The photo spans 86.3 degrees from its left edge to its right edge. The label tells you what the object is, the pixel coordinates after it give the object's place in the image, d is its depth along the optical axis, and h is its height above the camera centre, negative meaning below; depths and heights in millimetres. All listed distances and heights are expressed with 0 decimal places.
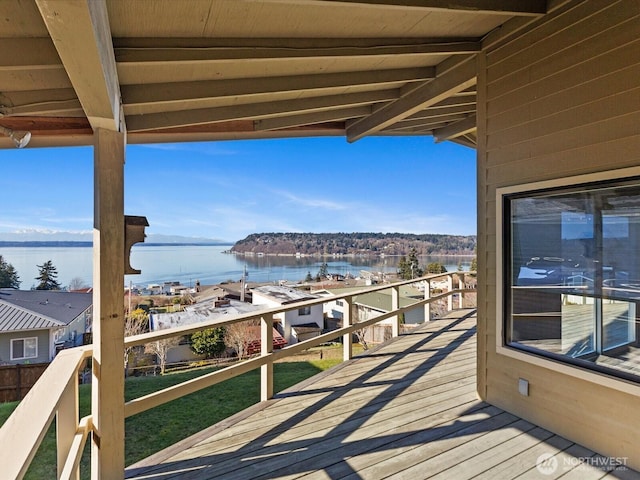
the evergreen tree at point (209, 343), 12977 -3864
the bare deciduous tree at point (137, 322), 14188 -3376
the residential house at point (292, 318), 16266 -3944
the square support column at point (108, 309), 1885 -376
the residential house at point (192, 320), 13359 -3294
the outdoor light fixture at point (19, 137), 2010 +636
